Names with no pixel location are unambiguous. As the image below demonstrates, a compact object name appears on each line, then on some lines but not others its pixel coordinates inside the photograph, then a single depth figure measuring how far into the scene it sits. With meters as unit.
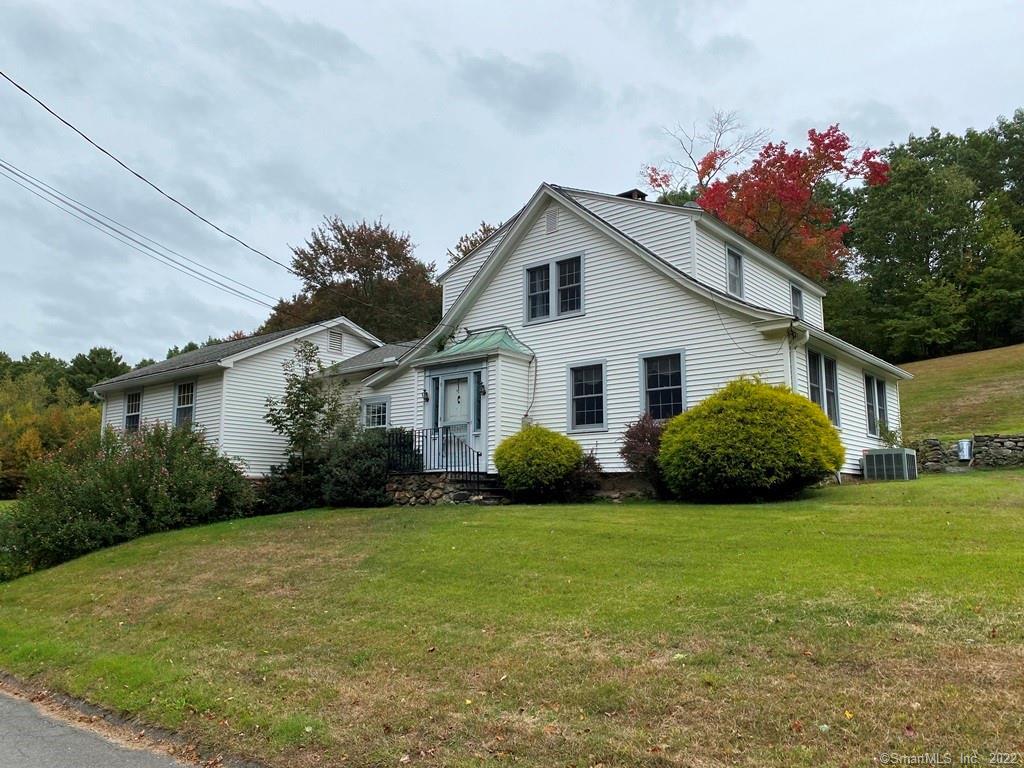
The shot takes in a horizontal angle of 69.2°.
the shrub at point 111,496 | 13.71
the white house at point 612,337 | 15.49
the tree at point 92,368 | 59.16
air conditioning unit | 16.88
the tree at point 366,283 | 40.97
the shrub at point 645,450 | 14.69
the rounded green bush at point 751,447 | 12.93
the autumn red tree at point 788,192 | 31.75
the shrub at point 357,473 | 16.78
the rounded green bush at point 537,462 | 15.64
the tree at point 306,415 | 18.34
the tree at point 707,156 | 33.56
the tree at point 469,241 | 40.75
